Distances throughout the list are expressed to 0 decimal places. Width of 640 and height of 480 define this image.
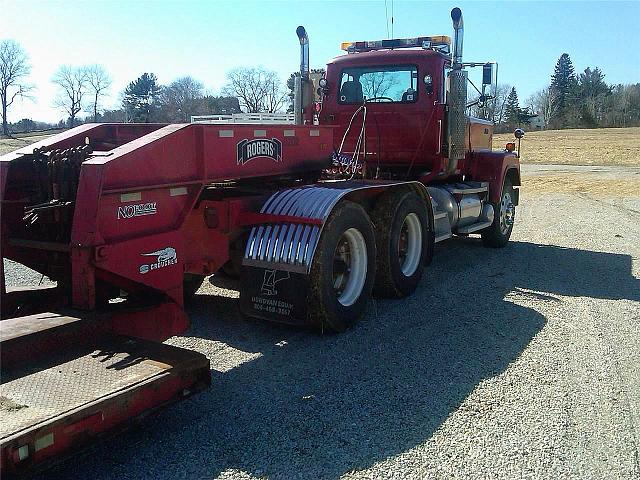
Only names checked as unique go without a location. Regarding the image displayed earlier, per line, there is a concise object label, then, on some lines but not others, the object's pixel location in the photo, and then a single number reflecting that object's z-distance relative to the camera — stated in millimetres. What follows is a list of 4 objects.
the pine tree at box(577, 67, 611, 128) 78125
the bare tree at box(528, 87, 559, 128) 84162
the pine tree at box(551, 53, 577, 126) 86188
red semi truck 3371
